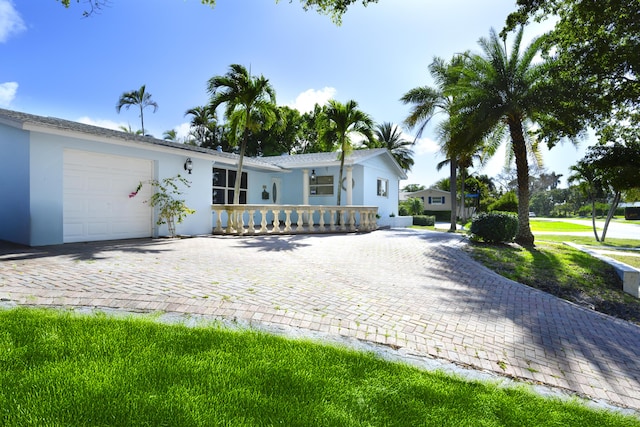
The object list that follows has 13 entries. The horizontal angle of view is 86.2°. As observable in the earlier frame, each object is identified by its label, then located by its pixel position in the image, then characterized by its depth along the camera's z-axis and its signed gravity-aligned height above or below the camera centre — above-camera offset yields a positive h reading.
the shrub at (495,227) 12.12 -0.53
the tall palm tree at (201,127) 35.34 +9.17
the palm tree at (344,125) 16.36 +4.23
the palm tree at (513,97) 12.47 +4.31
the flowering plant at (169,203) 11.38 +0.29
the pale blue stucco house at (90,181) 8.64 +0.90
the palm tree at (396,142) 36.41 +7.49
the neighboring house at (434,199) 47.06 +1.85
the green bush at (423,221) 28.00 -0.74
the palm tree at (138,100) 29.69 +9.80
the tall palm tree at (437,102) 17.74 +6.41
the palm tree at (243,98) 12.52 +4.27
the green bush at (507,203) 28.90 +0.77
